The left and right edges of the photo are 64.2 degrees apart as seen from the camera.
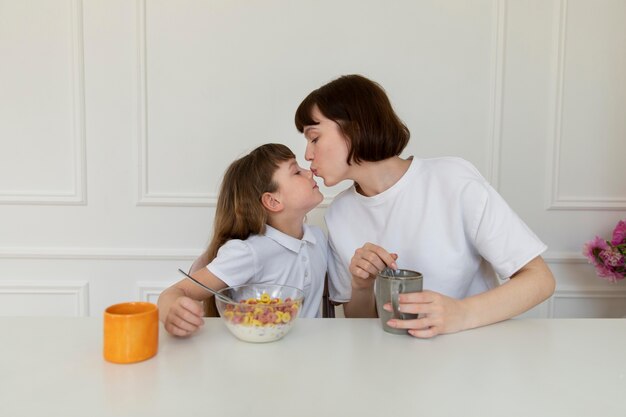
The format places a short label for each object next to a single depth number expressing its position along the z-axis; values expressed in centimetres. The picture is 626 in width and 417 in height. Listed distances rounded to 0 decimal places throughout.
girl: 136
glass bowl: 87
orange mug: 79
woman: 123
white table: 65
